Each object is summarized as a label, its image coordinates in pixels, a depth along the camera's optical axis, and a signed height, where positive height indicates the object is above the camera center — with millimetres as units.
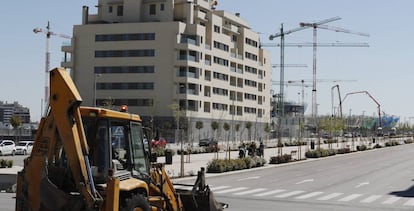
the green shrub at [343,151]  65050 -1593
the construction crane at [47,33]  121412 +22729
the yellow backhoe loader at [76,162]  8977 -449
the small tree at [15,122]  70188 +1590
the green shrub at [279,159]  44906 -1820
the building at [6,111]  187125 +8187
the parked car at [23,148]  53000 -1290
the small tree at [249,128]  106231 +1626
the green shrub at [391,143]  92488 -930
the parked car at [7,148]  50866 -1248
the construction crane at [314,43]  106531 +21610
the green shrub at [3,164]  33744 -1787
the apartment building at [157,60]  89125 +12434
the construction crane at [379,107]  122144 +6719
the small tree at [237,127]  101562 +1706
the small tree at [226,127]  96625 +1625
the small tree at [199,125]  88688 +1775
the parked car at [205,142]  71850 -812
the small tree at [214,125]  92612 +1853
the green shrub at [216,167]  34812 -1916
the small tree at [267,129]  111112 +1529
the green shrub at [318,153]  55156 -1609
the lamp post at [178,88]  88562 +7635
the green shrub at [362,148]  73838 -1392
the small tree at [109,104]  67969 +3888
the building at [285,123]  137125 +3909
